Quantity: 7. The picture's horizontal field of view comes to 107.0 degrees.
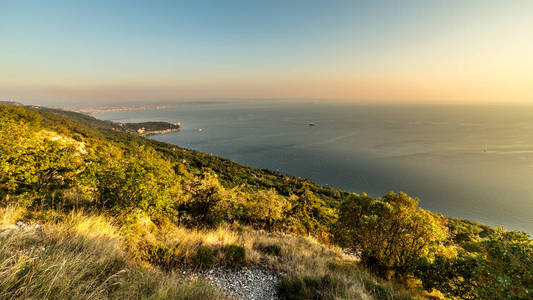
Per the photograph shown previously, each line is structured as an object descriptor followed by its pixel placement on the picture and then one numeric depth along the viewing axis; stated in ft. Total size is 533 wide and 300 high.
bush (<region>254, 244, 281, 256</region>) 26.55
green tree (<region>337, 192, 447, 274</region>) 28.17
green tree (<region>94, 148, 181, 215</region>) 23.02
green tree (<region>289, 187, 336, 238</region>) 69.46
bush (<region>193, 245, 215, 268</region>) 19.90
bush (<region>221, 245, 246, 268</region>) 21.21
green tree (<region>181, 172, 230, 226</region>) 45.19
